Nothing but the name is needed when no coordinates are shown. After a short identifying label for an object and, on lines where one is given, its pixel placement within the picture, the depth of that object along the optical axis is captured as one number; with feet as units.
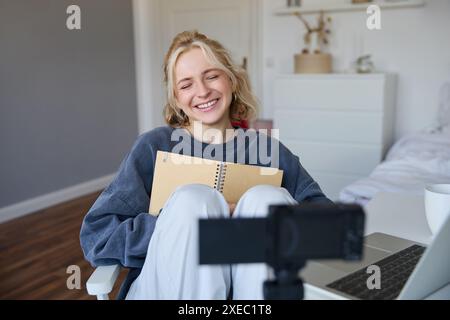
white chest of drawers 10.93
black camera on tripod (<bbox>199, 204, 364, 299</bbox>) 1.56
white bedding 6.86
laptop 2.15
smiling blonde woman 2.67
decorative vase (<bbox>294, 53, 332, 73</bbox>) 11.74
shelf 11.39
